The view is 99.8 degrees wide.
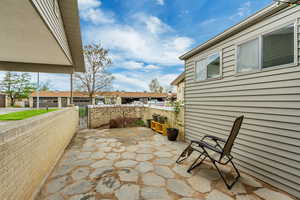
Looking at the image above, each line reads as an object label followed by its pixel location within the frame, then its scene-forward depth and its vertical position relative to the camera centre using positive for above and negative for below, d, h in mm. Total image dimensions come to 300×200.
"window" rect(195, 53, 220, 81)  3401 +947
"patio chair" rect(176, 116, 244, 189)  2150 -807
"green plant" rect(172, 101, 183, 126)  4840 -397
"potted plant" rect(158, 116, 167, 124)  5600 -885
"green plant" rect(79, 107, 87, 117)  9817 -1046
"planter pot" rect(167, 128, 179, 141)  4547 -1231
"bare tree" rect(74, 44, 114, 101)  12816 +2906
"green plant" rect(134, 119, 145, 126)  7370 -1359
